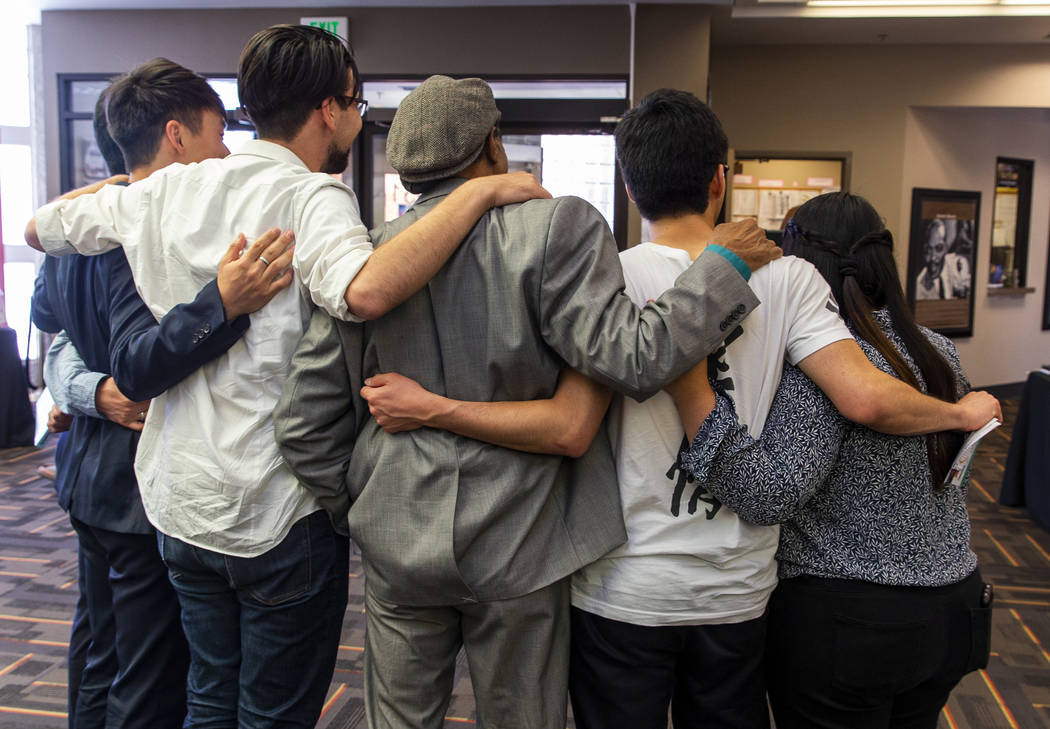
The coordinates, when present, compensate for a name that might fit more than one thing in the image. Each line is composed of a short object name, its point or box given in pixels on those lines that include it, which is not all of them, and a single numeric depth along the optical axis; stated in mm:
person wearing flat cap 1173
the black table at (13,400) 5492
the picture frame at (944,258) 7551
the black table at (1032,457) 4336
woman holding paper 1249
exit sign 6000
